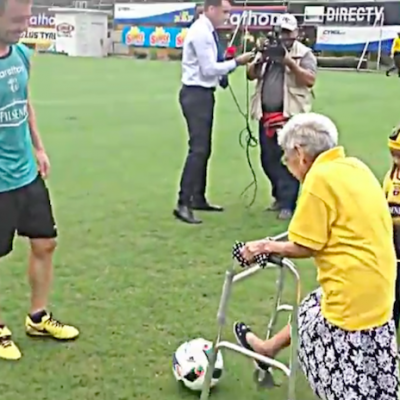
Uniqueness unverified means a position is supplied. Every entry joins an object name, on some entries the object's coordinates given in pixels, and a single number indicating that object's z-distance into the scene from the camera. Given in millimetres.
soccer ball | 4457
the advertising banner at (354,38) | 34438
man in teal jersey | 4543
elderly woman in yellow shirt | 3510
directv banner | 35688
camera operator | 8227
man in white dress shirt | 8148
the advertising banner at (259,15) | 35631
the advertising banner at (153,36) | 41688
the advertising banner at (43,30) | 44062
